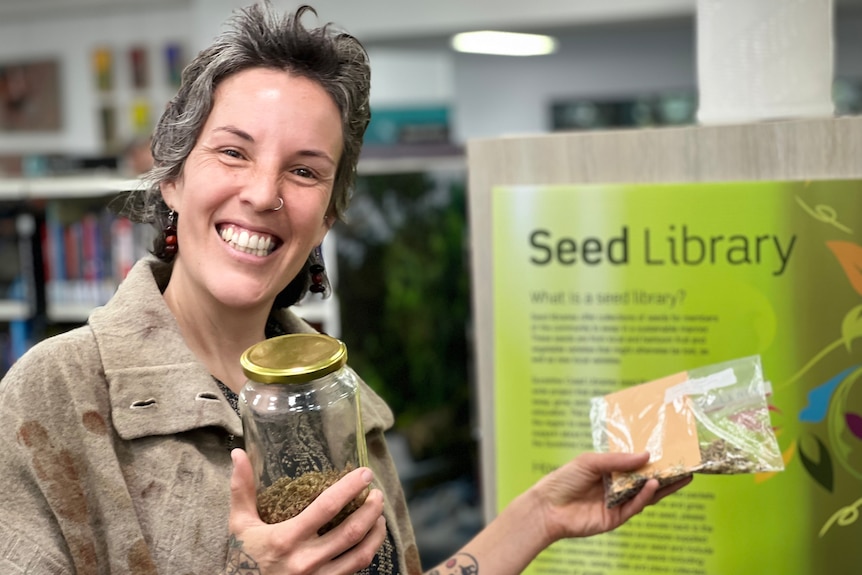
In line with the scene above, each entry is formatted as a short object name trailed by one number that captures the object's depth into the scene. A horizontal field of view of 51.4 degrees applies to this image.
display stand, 1.58
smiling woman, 0.98
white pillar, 1.67
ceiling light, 7.44
